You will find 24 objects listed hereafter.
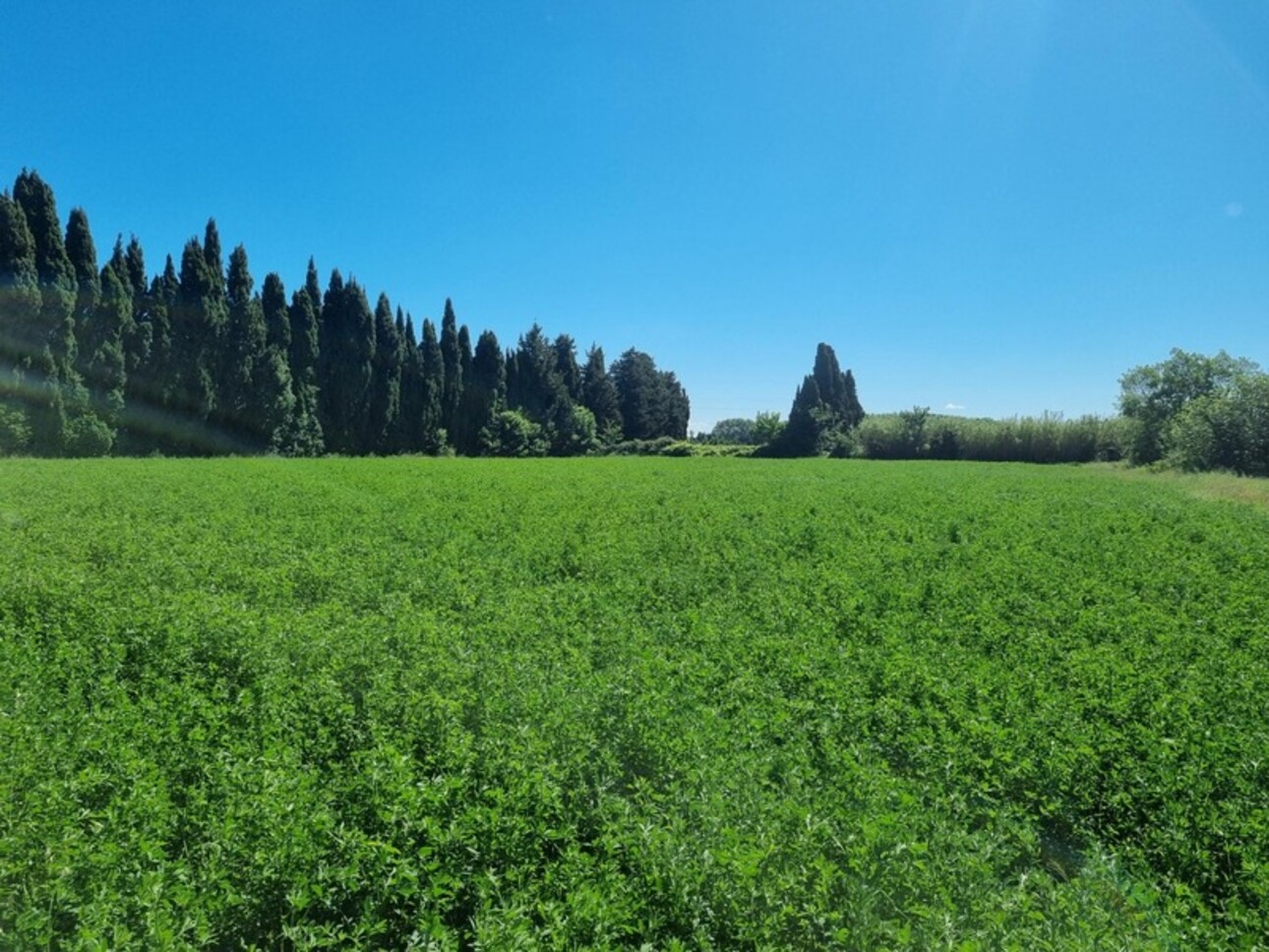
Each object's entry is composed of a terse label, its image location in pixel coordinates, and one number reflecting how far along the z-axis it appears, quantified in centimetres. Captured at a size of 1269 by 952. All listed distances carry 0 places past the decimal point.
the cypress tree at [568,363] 8350
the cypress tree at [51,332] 3744
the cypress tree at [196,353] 4638
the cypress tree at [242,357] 4947
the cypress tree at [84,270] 4084
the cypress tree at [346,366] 5769
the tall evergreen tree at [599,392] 8600
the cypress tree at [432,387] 6431
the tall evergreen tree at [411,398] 6306
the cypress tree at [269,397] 5062
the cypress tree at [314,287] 5775
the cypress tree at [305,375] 5372
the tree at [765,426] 9681
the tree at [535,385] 7544
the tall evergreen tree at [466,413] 6894
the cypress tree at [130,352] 4247
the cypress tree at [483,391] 7000
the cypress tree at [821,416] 7931
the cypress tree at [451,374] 6788
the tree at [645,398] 9312
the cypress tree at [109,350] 4081
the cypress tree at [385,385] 6034
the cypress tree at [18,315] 3653
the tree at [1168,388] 5997
